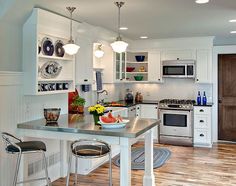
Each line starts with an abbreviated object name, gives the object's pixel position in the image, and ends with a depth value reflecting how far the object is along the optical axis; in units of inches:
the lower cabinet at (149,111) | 218.4
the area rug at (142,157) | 159.4
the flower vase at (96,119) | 113.5
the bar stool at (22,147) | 93.9
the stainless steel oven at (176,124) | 206.3
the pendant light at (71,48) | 117.1
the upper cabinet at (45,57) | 115.7
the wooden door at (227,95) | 219.9
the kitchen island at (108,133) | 96.5
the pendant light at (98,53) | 170.8
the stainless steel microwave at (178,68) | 215.3
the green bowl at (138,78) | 229.9
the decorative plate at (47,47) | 121.8
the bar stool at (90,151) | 95.2
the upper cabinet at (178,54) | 214.7
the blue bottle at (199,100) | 209.6
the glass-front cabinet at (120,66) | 198.5
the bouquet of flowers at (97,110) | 111.7
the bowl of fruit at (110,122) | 104.8
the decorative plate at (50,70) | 125.3
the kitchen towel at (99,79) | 181.3
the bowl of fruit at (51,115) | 116.4
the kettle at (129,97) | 226.8
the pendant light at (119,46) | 119.2
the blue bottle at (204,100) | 209.3
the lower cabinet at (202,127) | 203.3
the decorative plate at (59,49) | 130.3
